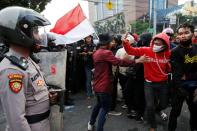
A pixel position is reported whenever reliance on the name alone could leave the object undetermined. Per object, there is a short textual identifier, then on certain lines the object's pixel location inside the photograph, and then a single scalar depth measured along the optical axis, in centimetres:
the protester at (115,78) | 338
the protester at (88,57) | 401
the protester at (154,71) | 249
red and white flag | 295
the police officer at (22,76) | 106
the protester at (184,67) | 234
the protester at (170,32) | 358
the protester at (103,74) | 248
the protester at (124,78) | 303
